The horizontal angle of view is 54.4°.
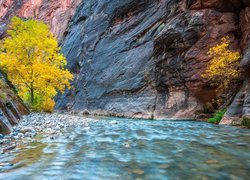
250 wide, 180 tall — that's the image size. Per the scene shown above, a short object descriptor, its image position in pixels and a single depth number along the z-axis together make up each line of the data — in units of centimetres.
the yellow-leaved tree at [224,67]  1477
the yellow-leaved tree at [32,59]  1884
